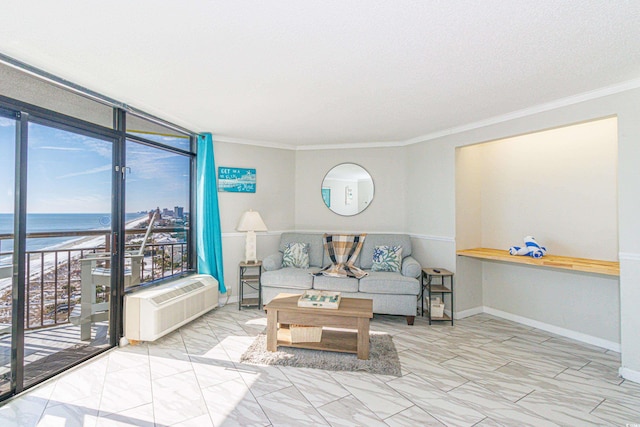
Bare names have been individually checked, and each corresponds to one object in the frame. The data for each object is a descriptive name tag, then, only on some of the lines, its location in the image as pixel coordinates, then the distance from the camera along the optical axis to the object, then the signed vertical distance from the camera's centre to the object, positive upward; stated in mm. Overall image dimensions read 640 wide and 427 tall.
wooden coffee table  2785 -925
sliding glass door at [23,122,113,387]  2430 -258
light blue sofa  3709 -767
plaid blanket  4426 -422
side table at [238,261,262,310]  4210 -826
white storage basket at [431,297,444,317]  3773 -1073
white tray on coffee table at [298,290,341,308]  2885 -767
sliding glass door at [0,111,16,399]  2178 -164
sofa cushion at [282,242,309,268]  4395 -527
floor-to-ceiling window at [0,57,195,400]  2223 -18
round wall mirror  4887 +463
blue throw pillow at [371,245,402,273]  4137 -535
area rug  2658 -1254
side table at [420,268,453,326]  3730 -839
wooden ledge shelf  2799 -433
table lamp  4297 -117
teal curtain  4145 +34
